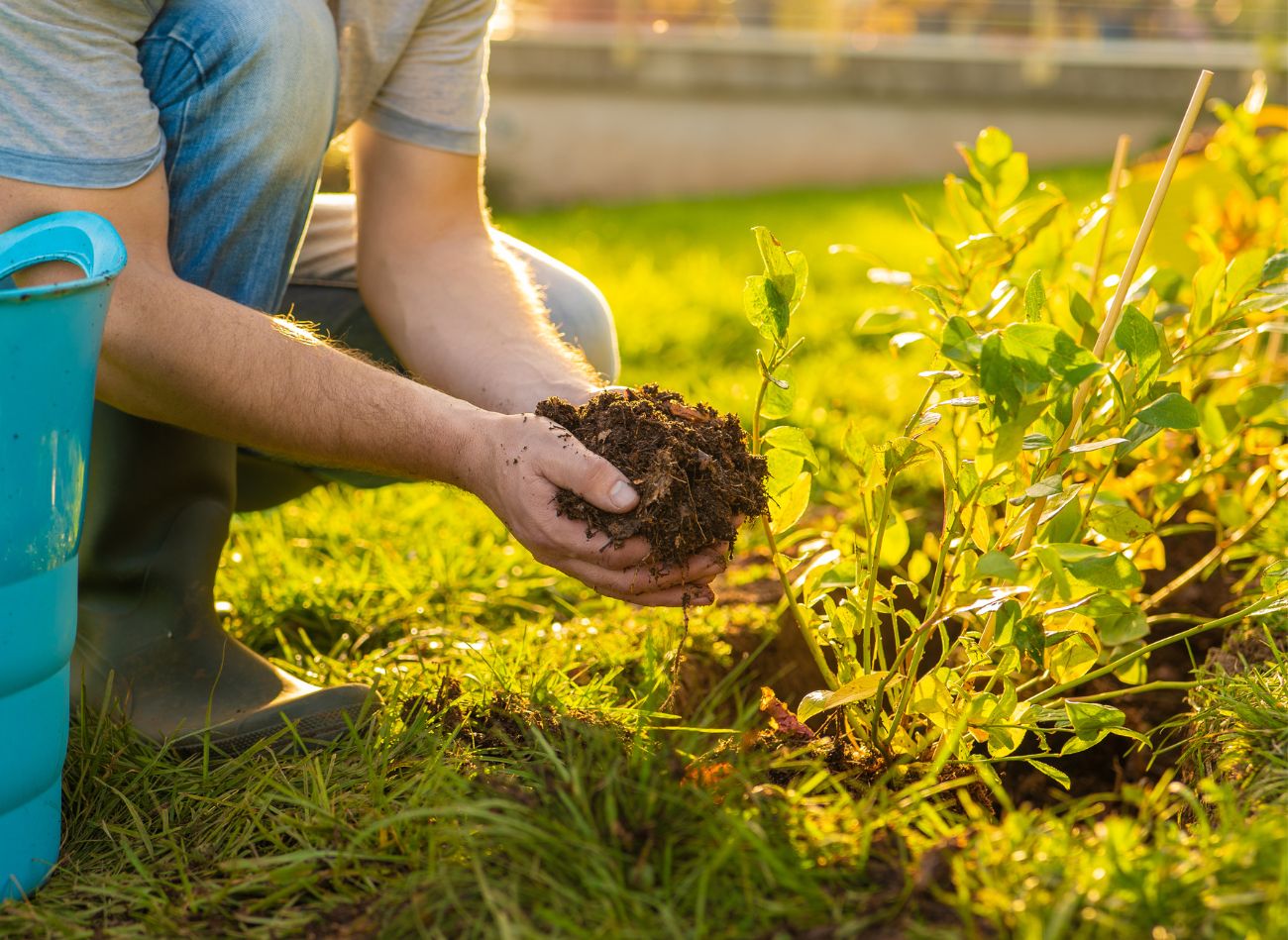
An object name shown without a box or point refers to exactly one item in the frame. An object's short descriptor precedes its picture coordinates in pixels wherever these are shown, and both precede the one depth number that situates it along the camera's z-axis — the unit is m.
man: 1.42
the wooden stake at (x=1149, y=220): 1.38
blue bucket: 1.11
